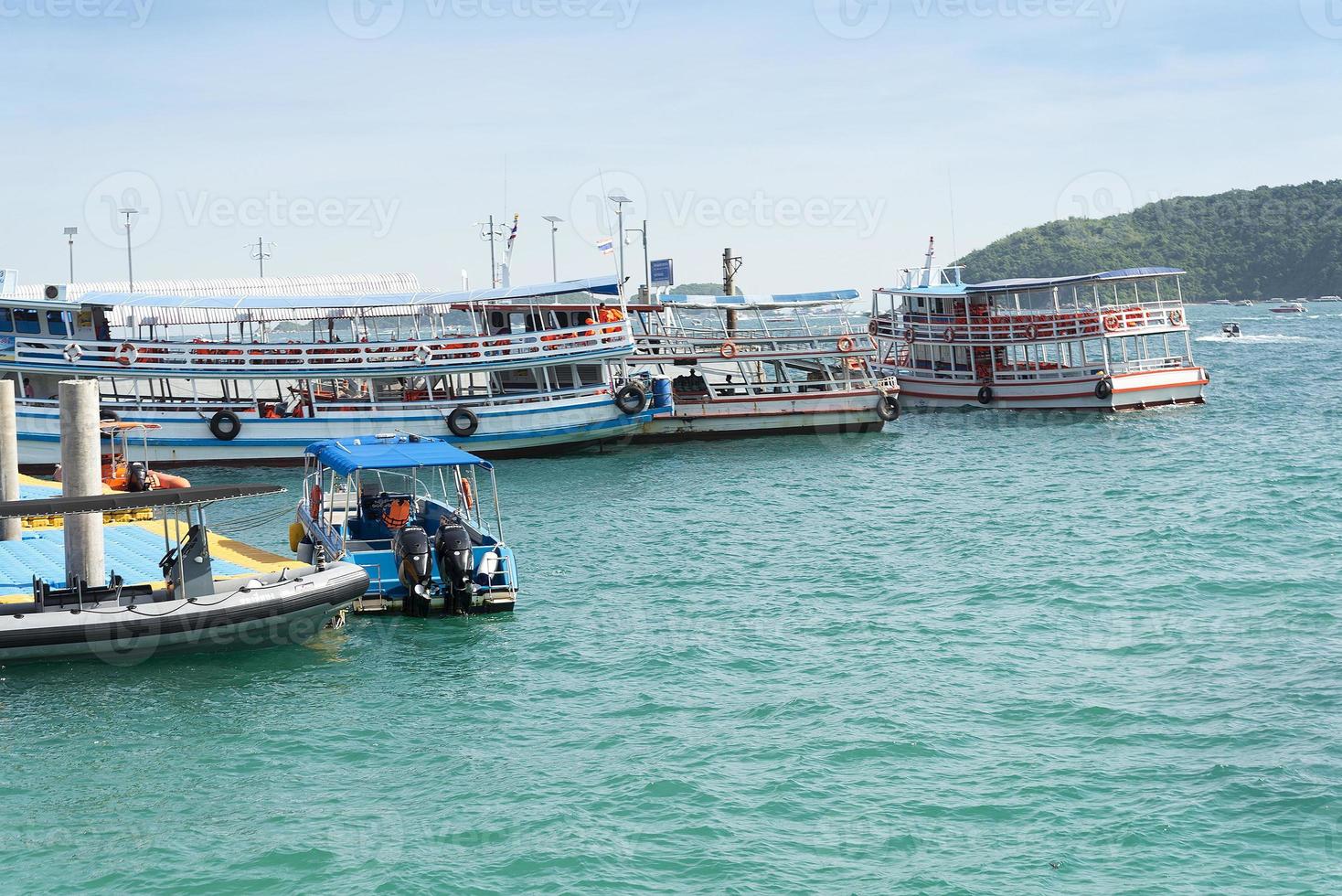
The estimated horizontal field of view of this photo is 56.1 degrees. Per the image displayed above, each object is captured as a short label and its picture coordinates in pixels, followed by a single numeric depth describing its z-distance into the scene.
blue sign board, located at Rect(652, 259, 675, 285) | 50.44
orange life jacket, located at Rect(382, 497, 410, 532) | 21.20
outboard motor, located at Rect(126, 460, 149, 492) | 26.62
